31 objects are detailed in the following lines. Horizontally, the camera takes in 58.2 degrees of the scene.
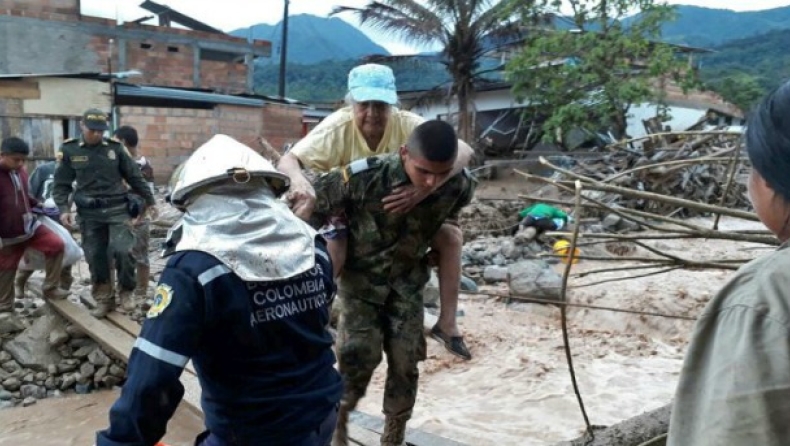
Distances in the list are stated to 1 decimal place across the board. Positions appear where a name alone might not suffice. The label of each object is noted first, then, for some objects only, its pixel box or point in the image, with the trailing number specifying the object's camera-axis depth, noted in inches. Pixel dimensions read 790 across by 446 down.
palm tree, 719.7
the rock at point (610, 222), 439.5
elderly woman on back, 118.3
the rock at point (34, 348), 242.7
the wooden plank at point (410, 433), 140.8
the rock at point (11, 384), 235.5
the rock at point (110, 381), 243.3
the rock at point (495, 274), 368.5
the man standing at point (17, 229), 226.7
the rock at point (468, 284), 324.5
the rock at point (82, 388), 240.4
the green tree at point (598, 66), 596.4
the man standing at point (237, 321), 64.8
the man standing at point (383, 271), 118.0
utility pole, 933.3
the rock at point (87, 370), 242.5
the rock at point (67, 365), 244.0
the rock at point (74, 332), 247.9
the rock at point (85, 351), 247.0
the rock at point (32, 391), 235.5
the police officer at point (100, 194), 230.8
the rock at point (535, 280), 304.0
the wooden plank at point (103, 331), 208.7
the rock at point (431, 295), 289.4
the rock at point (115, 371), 243.8
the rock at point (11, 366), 241.3
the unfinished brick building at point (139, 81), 505.4
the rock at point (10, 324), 245.6
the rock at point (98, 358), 244.8
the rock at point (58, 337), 245.4
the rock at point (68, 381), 240.7
